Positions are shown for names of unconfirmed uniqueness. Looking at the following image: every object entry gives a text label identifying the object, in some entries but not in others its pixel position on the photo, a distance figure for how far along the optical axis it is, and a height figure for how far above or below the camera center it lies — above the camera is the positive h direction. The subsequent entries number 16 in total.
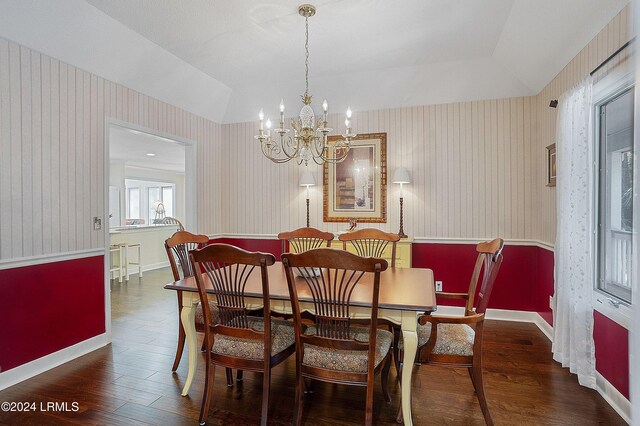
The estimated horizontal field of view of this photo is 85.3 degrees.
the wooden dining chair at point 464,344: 1.89 -0.76
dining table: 1.81 -0.48
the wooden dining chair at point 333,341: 1.67 -0.68
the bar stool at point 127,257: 5.72 -0.81
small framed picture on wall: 3.21 +0.43
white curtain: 2.41 -0.21
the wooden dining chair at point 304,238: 3.08 -0.25
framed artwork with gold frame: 4.17 +0.33
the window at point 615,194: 2.28 +0.11
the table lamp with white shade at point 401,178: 3.89 +0.36
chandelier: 2.46 +0.59
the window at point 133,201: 9.80 +0.25
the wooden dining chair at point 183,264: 2.43 -0.41
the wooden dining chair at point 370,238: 2.89 -0.24
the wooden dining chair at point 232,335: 1.88 -0.71
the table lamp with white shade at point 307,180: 4.27 +0.37
